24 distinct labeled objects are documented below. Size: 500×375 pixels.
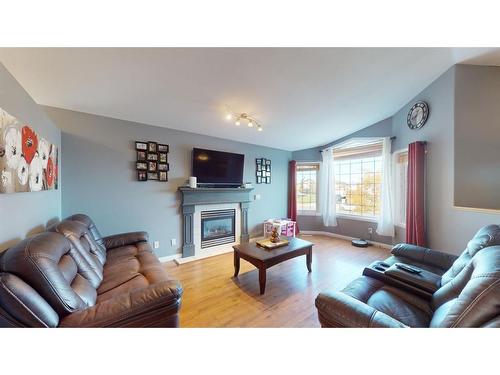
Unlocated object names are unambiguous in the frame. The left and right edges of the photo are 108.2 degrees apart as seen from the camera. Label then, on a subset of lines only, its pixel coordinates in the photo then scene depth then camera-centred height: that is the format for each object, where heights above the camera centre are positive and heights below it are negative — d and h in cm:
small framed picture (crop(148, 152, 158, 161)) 281 +46
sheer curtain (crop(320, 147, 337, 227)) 441 -8
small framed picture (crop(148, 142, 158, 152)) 279 +62
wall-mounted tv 325 +35
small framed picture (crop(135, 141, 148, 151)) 270 +61
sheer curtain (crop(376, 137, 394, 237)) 349 -15
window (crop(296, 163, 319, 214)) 481 -6
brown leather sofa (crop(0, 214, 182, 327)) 83 -63
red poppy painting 113 +21
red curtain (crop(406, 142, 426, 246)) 269 -15
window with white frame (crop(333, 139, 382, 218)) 386 +21
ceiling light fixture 271 +105
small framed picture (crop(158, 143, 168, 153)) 288 +61
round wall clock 274 +112
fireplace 337 -82
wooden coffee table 206 -84
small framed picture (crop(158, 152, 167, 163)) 290 +47
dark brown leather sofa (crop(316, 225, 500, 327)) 77 -68
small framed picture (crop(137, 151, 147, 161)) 273 +47
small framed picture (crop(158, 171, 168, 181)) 291 +16
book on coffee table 238 -79
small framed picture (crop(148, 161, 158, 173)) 281 +31
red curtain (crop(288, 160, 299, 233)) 470 -17
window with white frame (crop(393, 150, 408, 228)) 332 -1
